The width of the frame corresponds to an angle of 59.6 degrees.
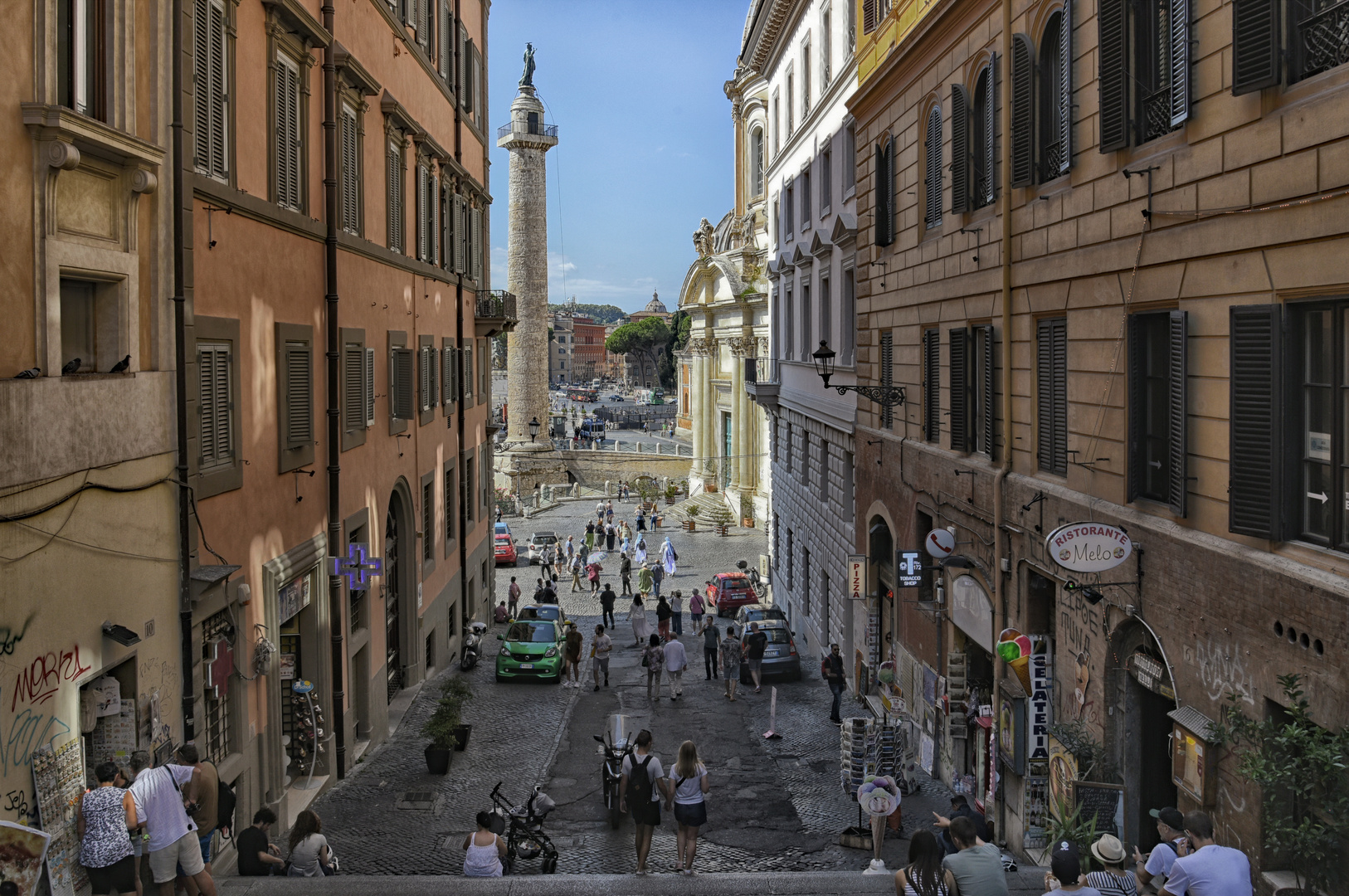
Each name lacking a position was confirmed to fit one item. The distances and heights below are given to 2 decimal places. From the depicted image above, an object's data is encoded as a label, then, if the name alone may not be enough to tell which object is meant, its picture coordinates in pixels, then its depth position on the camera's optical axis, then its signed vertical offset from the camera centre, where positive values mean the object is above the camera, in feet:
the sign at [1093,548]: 31.86 -3.68
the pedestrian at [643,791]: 36.55 -11.64
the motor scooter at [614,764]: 46.21 -14.02
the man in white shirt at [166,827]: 29.25 -10.18
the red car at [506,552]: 143.33 -16.44
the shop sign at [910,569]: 54.19 -7.14
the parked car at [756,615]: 88.53 -15.11
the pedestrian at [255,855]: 34.19 -12.69
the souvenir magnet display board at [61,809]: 27.61 -9.33
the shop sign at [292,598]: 45.98 -7.24
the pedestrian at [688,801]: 36.17 -11.86
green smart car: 76.69 -15.57
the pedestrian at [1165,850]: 25.98 -9.76
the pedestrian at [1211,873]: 23.20 -9.14
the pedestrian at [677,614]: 95.89 -16.17
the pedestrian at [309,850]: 34.04 -12.51
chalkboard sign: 33.37 -11.18
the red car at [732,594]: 112.57 -17.15
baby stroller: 39.40 -14.24
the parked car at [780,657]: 77.87 -16.14
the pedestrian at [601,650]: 76.38 -15.19
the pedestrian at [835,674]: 66.54 -14.82
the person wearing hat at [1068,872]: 24.50 -9.57
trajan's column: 223.71 +23.74
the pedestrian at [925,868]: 26.58 -10.29
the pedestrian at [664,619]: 88.89 -15.41
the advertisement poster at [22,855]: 24.67 -9.20
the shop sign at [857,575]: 66.85 -9.13
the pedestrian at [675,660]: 72.13 -14.92
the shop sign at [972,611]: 46.93 -8.16
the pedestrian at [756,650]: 75.15 -14.95
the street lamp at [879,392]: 61.36 +1.21
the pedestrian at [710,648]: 82.12 -16.23
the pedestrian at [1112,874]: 25.91 -10.33
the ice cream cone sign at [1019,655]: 40.37 -8.27
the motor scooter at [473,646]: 79.87 -15.84
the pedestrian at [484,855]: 34.58 -12.92
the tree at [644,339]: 529.86 +35.16
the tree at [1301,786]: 22.95 -7.56
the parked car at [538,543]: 145.89 -16.09
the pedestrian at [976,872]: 27.04 -10.56
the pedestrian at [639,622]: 90.63 -15.92
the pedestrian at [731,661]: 73.92 -15.67
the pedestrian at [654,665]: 73.00 -15.48
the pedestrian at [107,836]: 28.30 -10.02
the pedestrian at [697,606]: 97.19 -15.83
